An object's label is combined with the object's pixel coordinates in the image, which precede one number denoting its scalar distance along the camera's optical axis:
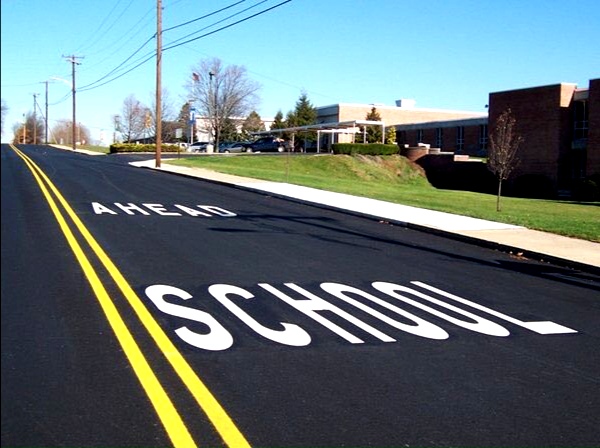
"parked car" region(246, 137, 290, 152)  71.56
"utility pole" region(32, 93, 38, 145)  90.61
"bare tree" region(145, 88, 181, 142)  104.88
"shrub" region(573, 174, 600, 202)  38.81
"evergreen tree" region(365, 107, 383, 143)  71.75
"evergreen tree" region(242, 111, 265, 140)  101.66
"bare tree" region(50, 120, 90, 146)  141.00
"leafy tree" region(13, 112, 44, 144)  95.85
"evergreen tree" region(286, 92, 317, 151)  93.38
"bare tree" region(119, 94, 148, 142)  113.69
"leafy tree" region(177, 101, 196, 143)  98.81
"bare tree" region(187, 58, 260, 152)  88.38
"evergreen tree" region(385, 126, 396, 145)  68.90
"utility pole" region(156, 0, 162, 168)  38.53
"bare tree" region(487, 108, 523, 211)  24.66
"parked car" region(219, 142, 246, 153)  72.50
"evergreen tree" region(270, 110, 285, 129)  95.88
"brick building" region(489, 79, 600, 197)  44.75
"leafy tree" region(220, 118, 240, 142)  93.90
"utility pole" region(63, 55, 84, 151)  70.78
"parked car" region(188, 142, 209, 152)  80.66
